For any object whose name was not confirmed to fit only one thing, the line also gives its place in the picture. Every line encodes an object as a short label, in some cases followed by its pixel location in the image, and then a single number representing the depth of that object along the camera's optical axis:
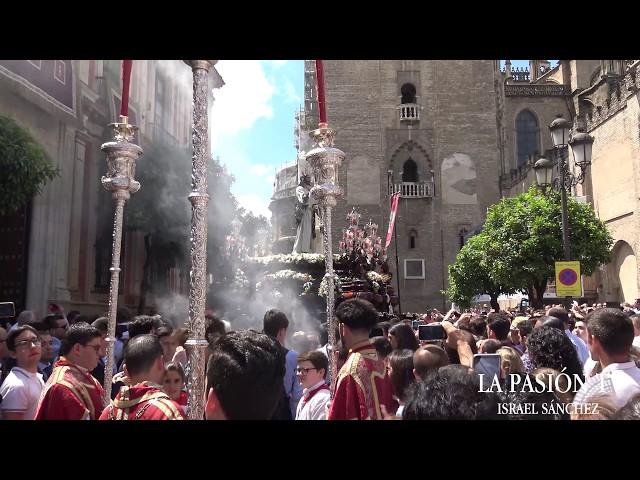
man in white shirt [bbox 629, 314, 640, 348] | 5.38
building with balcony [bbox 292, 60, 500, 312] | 28.78
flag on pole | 17.58
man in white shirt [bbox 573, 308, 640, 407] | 2.95
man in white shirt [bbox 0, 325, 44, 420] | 4.14
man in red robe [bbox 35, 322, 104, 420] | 3.38
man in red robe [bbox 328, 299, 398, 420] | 3.13
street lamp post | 9.66
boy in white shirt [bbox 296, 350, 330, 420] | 4.00
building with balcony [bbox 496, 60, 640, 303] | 21.67
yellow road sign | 8.38
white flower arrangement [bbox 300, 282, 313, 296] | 10.95
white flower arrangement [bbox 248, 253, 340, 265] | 11.39
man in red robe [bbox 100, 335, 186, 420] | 2.58
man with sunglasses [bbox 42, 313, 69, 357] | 6.50
